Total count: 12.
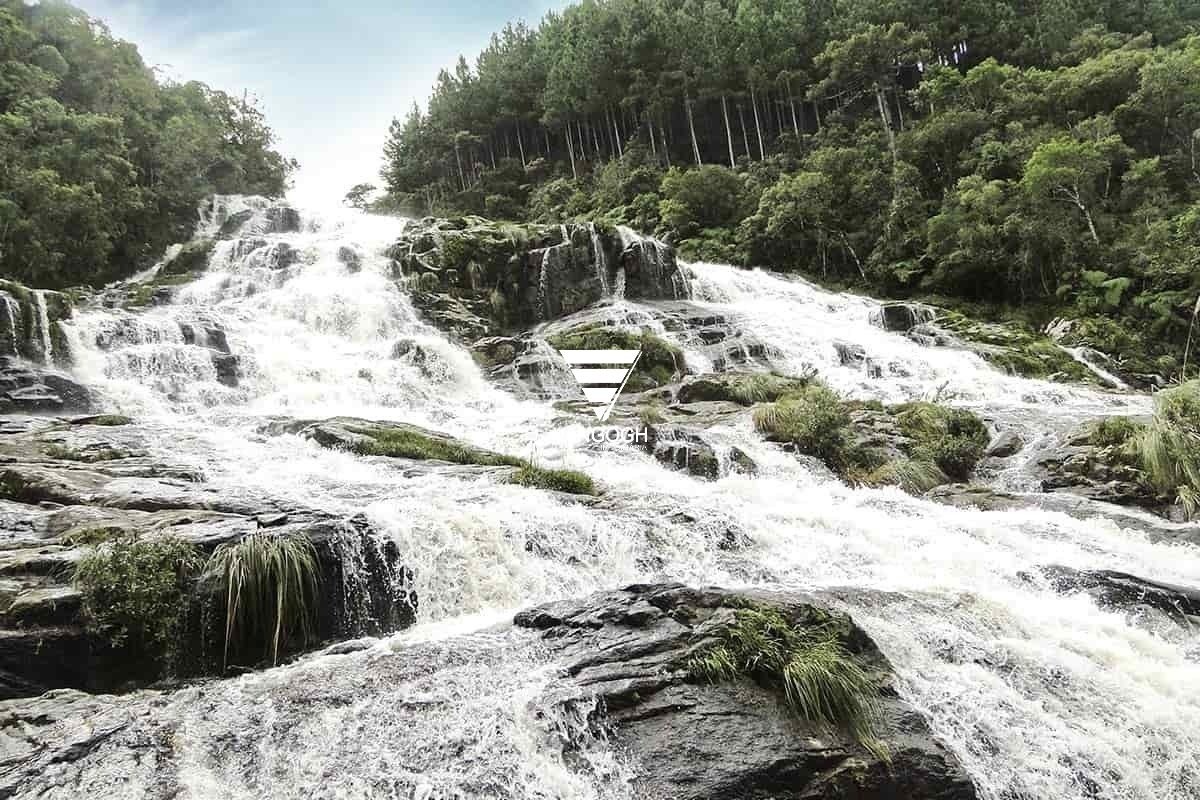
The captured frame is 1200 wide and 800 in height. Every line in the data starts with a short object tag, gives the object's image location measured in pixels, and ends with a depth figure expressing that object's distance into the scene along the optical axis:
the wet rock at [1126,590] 6.28
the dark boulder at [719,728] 3.90
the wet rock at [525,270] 23.80
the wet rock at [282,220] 34.34
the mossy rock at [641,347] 18.98
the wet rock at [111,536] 4.97
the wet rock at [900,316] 23.66
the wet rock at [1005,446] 12.34
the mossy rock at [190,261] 27.34
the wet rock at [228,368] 15.93
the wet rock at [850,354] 20.08
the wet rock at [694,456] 11.43
